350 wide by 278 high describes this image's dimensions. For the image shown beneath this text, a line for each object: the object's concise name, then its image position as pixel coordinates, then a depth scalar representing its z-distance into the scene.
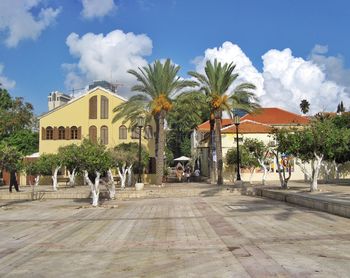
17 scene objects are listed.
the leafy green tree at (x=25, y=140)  52.40
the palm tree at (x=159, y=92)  34.44
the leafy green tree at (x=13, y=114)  46.07
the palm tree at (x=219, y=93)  35.12
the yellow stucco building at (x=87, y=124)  46.78
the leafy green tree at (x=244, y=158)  38.16
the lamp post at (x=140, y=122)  33.38
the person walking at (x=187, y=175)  46.73
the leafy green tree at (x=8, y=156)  21.67
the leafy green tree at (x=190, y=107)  34.91
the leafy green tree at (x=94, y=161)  20.91
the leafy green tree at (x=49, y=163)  34.86
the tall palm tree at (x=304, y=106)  88.12
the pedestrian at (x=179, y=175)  49.21
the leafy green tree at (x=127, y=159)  34.53
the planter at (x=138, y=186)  29.99
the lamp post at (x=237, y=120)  30.71
